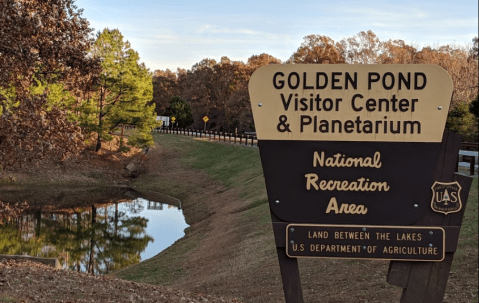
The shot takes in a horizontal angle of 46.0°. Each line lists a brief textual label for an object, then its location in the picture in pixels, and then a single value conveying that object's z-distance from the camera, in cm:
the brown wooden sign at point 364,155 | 698
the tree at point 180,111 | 9281
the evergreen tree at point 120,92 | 4900
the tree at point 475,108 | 3922
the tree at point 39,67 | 1245
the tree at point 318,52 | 7181
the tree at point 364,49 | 6894
